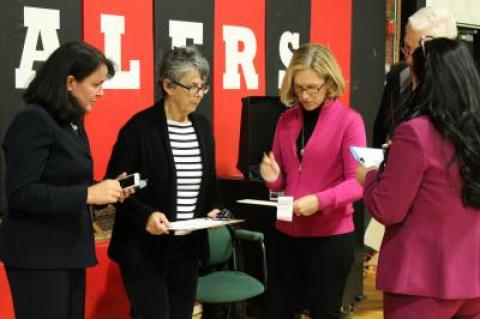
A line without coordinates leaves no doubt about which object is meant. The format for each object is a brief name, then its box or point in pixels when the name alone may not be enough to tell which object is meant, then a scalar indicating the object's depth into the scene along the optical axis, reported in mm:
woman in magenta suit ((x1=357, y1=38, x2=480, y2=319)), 1942
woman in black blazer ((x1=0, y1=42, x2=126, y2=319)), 2197
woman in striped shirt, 2633
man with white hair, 3016
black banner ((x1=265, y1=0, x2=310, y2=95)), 4852
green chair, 3430
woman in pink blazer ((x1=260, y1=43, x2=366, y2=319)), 2633
